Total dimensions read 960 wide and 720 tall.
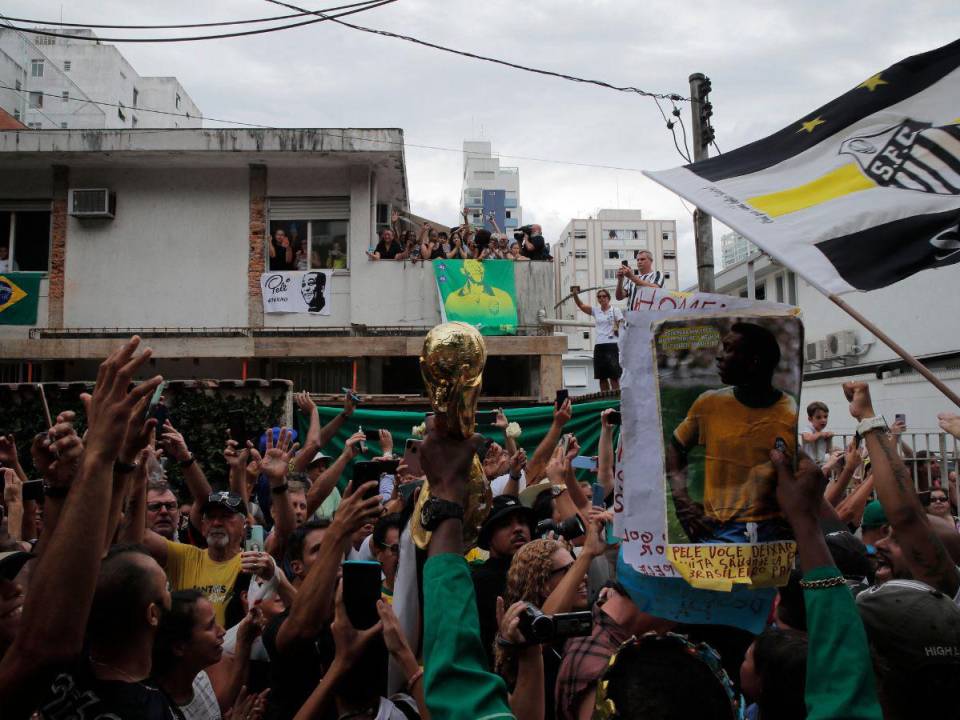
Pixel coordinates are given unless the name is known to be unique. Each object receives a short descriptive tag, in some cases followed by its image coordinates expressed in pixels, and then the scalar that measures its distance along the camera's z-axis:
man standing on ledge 8.83
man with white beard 4.29
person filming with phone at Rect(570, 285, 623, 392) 12.01
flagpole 2.54
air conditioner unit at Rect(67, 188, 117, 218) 16.02
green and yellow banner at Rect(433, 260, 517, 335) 15.14
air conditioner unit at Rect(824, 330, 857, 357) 20.34
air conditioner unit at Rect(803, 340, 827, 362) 21.52
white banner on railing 15.73
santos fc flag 2.72
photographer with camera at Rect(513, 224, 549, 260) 15.89
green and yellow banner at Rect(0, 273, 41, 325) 15.76
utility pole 11.55
